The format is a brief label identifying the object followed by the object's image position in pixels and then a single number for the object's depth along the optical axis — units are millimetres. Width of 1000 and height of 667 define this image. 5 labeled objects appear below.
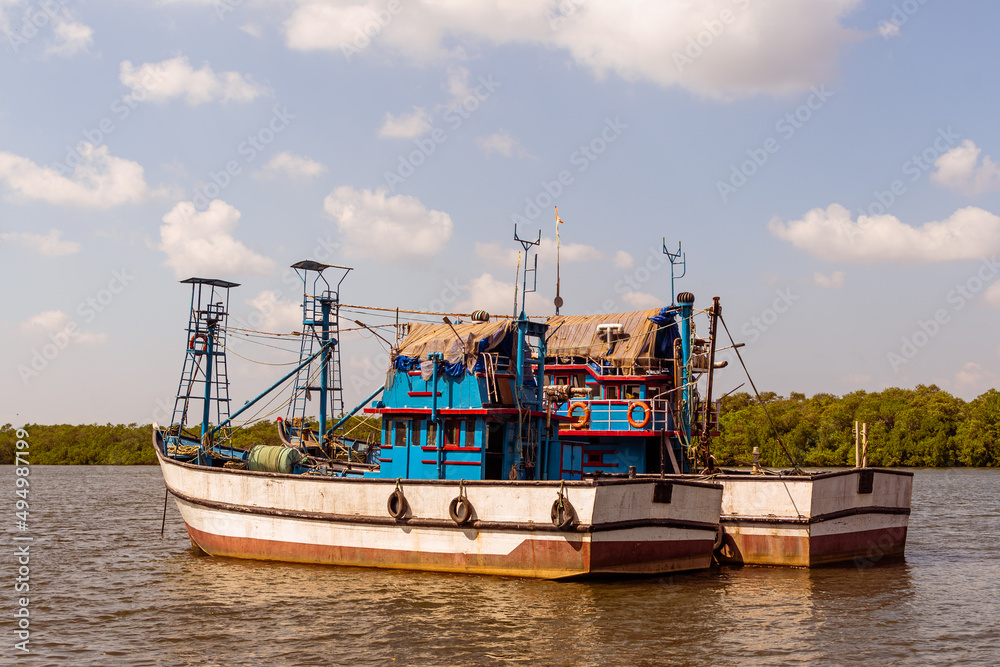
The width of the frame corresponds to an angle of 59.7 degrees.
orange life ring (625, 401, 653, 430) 25769
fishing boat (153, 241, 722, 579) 19297
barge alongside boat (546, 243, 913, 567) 22203
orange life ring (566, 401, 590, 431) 25844
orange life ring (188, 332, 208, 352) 28620
